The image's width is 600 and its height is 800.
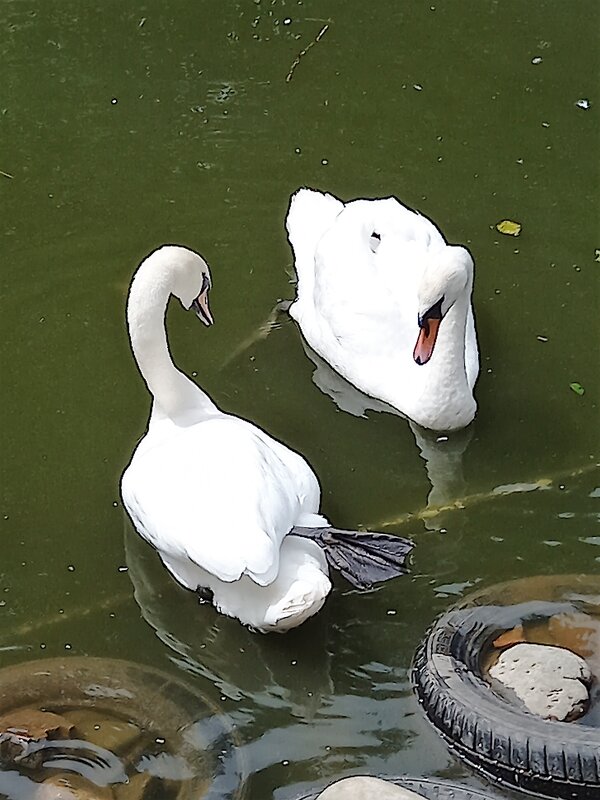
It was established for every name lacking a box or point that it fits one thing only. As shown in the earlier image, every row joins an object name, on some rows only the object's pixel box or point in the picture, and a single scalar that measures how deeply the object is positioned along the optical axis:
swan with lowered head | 4.84
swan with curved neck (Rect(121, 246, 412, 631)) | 3.92
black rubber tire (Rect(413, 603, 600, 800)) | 3.62
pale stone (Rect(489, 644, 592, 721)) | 3.82
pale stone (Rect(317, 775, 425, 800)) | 3.23
